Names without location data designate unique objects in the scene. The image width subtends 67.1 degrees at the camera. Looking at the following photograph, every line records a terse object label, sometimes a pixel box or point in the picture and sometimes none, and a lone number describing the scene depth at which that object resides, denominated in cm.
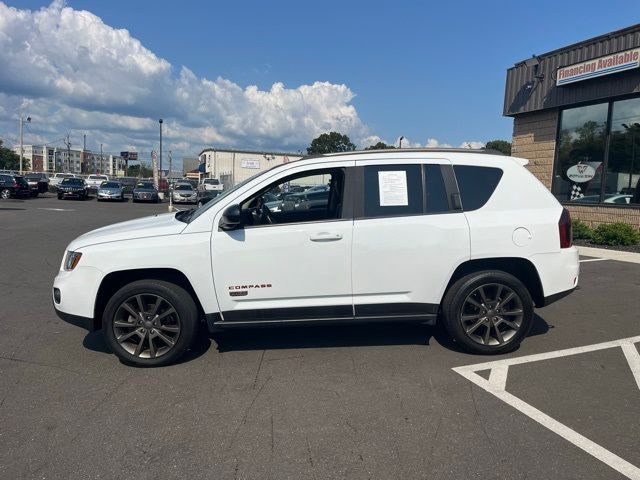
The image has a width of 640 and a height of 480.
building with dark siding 1211
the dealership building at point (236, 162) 5832
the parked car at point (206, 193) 3294
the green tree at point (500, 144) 8450
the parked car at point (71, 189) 3150
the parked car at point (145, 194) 3206
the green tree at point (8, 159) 9762
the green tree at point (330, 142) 9515
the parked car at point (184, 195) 3212
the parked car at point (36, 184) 3353
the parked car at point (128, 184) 3976
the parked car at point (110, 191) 3186
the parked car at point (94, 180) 3922
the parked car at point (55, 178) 4484
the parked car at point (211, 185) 3769
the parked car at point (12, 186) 2919
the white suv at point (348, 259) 418
